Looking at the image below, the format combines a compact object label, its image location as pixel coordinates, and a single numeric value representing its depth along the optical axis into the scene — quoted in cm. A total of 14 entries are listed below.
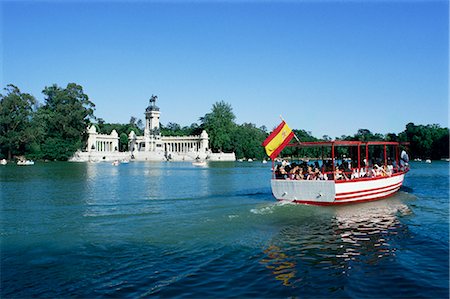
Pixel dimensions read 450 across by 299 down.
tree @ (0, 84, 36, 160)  8203
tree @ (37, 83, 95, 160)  9550
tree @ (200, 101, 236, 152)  12925
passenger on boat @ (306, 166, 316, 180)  2116
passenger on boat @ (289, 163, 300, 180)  2131
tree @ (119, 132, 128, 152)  13700
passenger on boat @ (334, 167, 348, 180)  2135
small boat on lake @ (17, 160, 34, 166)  7336
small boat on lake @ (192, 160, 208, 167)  8226
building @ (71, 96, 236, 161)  11832
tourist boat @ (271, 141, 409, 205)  2033
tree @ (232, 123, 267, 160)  12950
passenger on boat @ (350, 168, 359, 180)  2252
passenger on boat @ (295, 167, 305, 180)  2119
